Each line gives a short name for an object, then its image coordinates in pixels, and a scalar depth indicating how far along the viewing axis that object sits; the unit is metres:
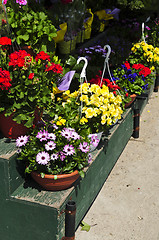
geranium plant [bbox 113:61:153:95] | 4.18
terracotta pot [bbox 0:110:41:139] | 2.59
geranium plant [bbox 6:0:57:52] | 2.69
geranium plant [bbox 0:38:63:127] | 2.39
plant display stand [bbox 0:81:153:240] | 2.39
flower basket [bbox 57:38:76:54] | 4.12
